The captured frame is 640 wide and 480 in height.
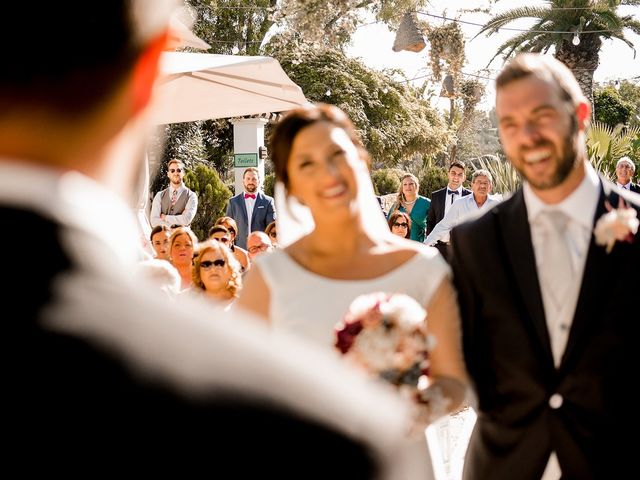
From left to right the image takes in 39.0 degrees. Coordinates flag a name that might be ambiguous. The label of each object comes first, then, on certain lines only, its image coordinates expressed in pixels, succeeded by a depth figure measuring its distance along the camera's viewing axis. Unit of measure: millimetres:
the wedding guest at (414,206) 12625
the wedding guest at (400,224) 11062
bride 3623
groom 3332
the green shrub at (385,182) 33200
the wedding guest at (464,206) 11312
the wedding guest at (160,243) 8562
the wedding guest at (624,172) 12859
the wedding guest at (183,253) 7797
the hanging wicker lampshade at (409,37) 17062
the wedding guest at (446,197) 12461
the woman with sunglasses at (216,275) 6648
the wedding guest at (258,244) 9008
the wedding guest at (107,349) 708
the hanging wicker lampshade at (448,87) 22766
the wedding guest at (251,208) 11875
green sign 20266
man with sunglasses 11922
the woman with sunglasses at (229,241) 9078
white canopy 8375
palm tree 26984
